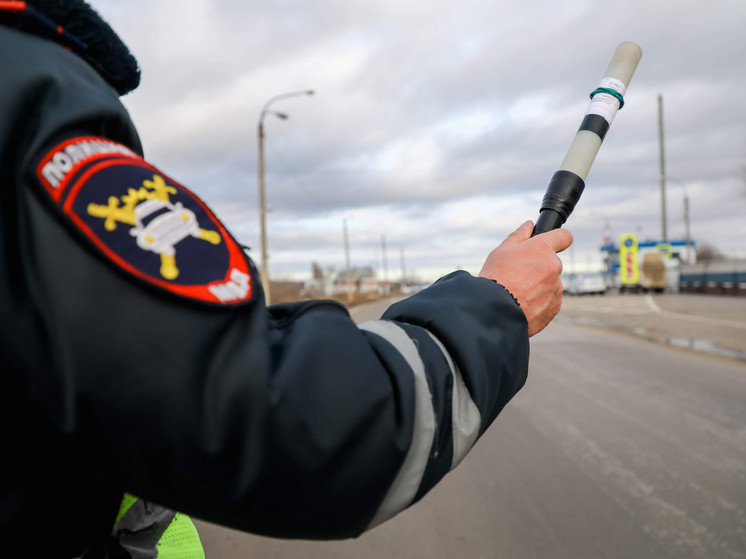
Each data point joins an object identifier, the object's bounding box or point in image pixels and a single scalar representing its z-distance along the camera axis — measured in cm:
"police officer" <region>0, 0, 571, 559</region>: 71
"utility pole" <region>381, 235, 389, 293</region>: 9562
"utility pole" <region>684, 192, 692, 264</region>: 4847
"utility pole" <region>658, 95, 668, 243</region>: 4109
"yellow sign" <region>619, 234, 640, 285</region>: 4059
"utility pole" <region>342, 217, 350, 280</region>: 5295
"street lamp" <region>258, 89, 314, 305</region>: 1983
